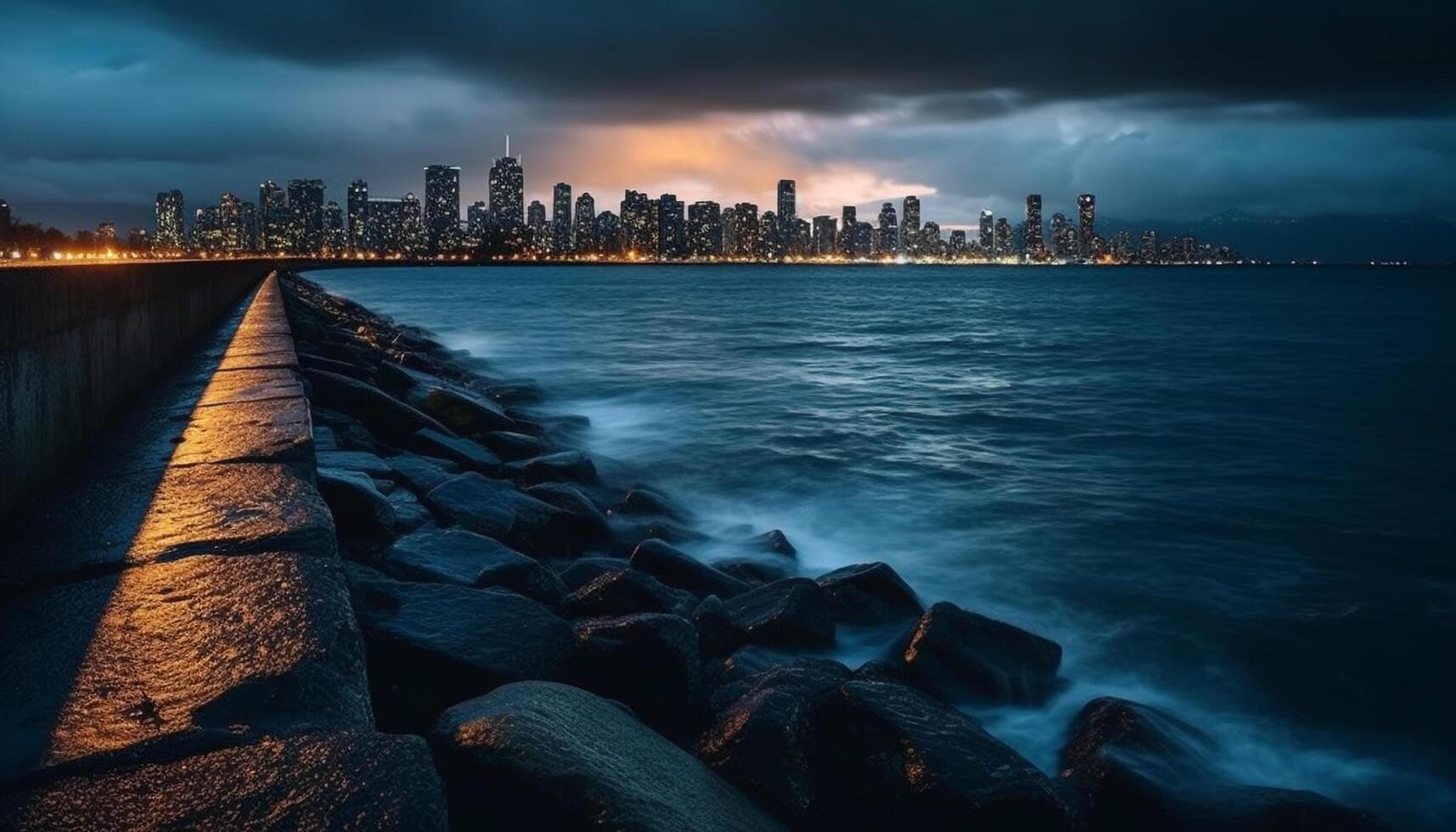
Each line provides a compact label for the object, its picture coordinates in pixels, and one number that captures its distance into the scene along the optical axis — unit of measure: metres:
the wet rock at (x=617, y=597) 4.20
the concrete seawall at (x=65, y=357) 3.08
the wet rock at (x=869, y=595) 5.48
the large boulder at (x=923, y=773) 3.08
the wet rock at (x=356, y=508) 4.16
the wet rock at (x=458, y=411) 9.37
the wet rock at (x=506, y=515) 5.41
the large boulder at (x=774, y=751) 2.94
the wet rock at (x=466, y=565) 3.87
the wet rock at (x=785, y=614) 4.82
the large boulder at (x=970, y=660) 4.71
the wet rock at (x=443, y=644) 2.71
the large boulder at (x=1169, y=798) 3.40
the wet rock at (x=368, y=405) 7.71
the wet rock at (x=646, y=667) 3.25
